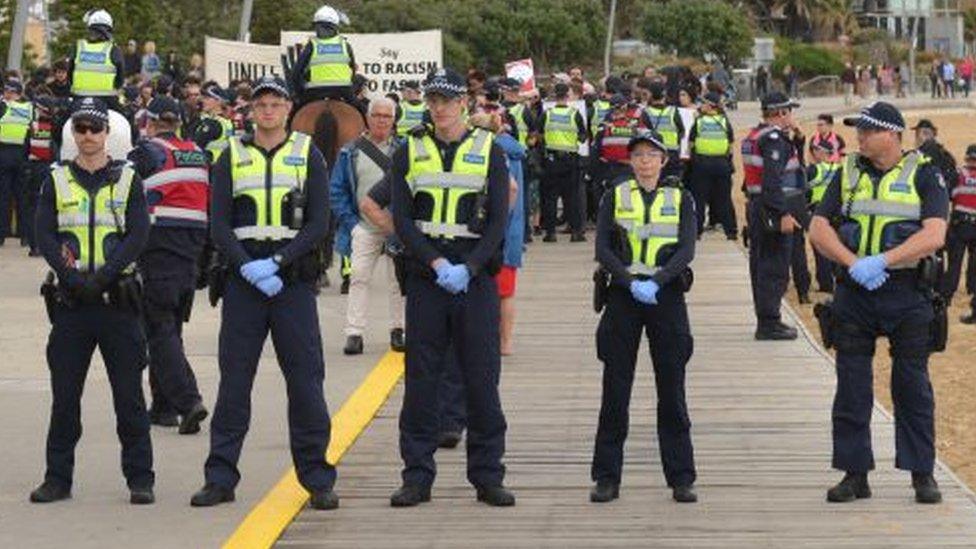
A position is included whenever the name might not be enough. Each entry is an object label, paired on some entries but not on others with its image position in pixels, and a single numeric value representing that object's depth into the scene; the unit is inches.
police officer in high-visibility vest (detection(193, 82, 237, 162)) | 822.5
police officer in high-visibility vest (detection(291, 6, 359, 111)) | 796.6
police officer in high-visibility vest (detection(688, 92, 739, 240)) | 1085.8
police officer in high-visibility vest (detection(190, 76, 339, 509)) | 448.5
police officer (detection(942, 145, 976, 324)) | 863.7
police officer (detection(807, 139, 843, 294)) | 845.8
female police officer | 456.8
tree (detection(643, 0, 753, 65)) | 3476.9
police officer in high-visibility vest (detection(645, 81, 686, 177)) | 1043.3
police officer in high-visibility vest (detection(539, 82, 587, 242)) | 1082.1
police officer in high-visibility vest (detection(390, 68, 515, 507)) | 453.7
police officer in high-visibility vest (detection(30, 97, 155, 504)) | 450.9
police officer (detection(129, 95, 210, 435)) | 528.4
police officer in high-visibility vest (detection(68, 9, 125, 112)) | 915.4
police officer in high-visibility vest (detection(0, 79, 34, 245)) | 1019.9
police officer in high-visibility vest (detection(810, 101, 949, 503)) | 453.7
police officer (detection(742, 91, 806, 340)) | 722.8
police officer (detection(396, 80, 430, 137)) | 860.6
